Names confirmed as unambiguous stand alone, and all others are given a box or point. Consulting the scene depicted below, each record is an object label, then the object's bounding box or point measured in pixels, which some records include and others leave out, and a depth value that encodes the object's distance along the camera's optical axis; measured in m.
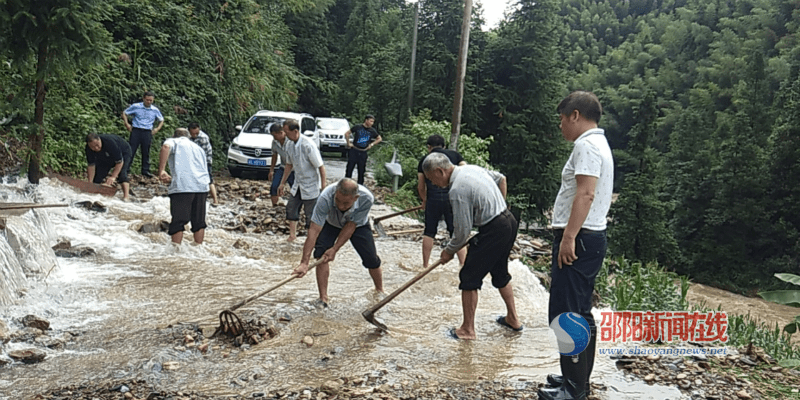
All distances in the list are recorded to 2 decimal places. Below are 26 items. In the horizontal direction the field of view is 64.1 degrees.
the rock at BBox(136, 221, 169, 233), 9.20
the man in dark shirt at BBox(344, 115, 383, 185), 13.29
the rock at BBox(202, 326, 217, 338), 5.52
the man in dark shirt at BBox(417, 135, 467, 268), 7.63
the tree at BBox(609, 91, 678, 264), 32.91
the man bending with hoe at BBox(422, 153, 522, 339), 4.91
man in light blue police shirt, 12.20
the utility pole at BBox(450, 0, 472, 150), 14.73
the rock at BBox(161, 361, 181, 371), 4.77
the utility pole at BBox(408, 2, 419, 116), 24.91
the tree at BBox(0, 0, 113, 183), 8.04
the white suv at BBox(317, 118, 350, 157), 25.34
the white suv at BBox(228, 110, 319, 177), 15.26
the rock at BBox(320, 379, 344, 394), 4.32
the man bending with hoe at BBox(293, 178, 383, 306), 5.74
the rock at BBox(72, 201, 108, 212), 9.98
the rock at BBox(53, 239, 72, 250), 7.98
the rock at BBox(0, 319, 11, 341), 5.24
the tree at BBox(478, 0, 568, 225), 24.98
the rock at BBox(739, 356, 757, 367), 4.97
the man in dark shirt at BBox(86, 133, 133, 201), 10.12
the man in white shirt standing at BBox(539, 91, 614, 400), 3.68
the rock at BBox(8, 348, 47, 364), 4.82
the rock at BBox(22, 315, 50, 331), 5.51
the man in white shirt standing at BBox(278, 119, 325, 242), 8.29
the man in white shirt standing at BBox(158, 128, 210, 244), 7.66
